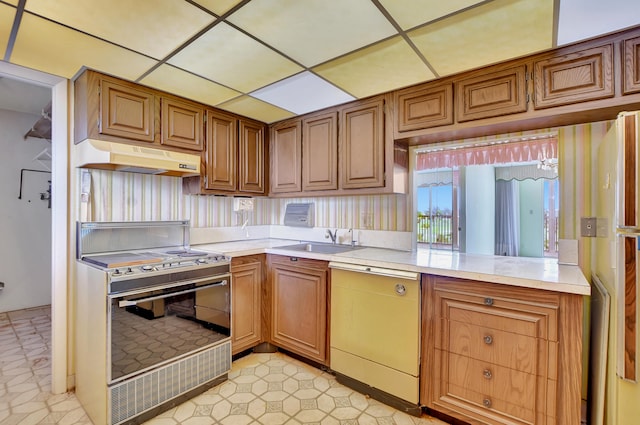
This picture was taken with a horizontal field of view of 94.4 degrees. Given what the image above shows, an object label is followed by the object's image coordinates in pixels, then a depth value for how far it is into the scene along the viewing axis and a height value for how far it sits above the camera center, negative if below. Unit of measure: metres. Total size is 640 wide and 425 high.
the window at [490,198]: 2.14 +0.11
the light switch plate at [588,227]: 1.87 -0.10
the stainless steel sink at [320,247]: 2.79 -0.35
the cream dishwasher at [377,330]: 1.91 -0.82
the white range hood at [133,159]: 1.98 +0.38
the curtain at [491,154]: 2.09 +0.45
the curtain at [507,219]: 2.34 -0.06
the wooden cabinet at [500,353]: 1.47 -0.78
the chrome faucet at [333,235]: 3.03 -0.24
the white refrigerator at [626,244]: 1.22 -0.14
